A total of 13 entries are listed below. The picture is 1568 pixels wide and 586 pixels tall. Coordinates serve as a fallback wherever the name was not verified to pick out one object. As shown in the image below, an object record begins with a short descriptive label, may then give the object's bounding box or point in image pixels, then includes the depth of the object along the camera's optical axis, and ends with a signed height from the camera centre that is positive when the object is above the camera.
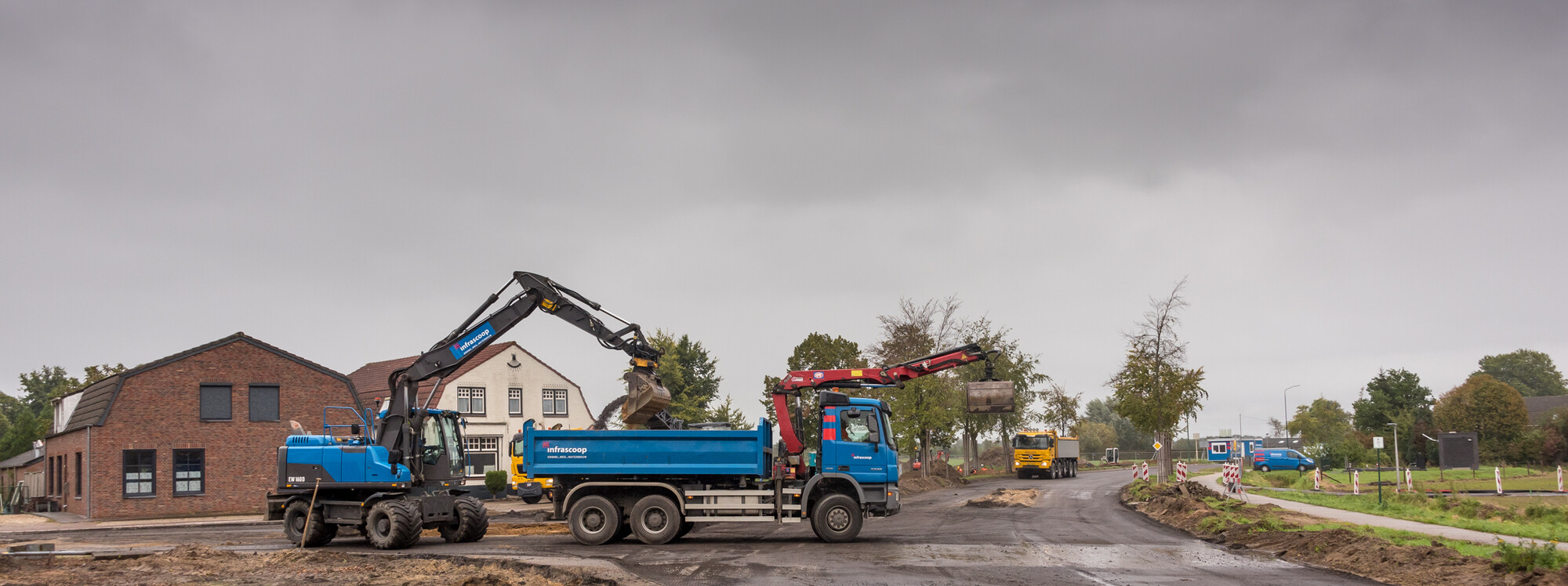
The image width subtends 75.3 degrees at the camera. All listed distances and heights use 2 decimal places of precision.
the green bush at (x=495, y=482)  40.88 -3.64
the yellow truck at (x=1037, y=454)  55.41 -4.23
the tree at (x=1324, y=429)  63.09 -5.04
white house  50.78 -0.19
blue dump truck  19.52 -1.80
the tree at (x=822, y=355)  57.91 +1.59
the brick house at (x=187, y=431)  34.69 -1.10
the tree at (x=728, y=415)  58.06 -1.71
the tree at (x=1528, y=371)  134.25 -1.04
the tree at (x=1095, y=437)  101.44 -6.31
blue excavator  20.12 -1.28
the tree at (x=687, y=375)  61.22 +0.70
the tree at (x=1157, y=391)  39.62 -0.68
